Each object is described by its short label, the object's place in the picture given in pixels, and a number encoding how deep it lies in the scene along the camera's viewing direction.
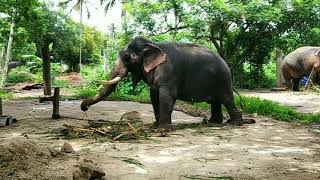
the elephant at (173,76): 6.62
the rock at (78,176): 3.35
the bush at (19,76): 24.83
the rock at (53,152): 4.11
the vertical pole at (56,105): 7.61
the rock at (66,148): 4.44
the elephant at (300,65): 15.01
